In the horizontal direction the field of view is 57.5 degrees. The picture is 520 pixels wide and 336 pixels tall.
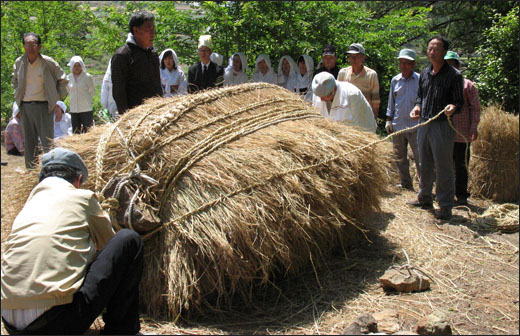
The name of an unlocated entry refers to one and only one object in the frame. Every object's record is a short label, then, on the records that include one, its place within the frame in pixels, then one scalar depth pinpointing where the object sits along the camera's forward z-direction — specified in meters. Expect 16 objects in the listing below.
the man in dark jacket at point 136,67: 4.50
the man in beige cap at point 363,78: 5.87
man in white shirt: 4.67
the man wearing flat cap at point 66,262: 2.32
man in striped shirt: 4.84
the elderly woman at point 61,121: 7.48
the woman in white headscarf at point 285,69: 7.63
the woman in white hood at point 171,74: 6.40
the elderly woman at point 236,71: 7.29
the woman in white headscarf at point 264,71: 7.64
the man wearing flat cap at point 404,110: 5.99
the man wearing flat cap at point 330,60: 6.36
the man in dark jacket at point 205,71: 6.66
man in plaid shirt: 5.34
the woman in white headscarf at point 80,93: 7.55
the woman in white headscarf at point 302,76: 7.35
